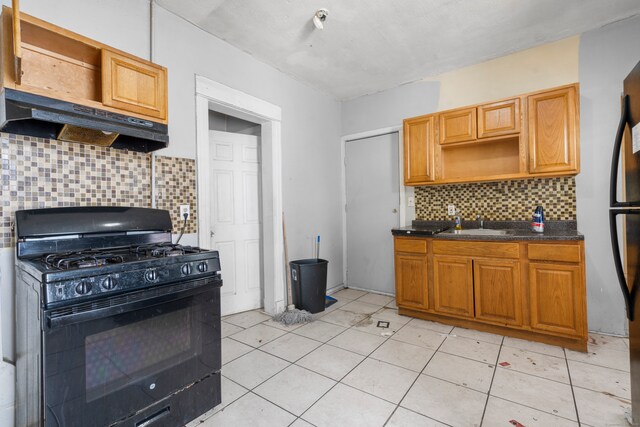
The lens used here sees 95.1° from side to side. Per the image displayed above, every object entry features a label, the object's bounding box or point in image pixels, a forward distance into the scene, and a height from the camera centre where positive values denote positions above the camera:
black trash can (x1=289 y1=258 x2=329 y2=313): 3.19 -0.77
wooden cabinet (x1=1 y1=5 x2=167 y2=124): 1.46 +0.89
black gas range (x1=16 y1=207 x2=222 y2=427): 1.17 -0.49
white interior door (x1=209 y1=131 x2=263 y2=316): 3.22 +0.00
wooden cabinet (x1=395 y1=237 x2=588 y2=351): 2.35 -0.68
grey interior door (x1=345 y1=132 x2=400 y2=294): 3.95 +0.07
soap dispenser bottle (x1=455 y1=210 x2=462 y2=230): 3.27 -0.12
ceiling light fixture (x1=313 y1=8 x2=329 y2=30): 2.36 +1.63
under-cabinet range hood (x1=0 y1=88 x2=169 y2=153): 1.42 +0.53
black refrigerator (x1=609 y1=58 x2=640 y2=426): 1.30 -0.02
